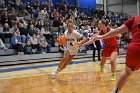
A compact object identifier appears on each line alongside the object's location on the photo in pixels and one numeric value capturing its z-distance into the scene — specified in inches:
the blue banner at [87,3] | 1051.4
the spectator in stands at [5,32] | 546.6
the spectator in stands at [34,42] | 566.6
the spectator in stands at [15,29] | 553.9
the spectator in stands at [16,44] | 533.6
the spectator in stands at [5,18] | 571.6
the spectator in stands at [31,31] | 585.7
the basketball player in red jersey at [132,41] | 158.9
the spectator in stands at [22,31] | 573.9
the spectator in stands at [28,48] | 549.0
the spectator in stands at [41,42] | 581.2
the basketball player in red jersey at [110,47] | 315.0
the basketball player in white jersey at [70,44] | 327.9
